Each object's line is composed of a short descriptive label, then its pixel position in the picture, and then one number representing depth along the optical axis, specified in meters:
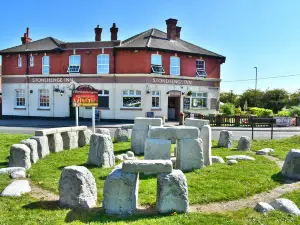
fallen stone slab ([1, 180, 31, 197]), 6.01
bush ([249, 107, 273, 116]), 31.45
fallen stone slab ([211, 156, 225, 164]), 9.34
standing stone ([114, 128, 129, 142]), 13.78
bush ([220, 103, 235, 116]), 30.17
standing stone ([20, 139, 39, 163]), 8.90
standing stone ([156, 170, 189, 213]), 5.23
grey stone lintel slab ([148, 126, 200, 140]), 7.87
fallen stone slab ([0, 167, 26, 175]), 7.58
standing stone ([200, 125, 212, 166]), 8.90
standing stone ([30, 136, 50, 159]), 9.54
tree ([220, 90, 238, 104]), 49.50
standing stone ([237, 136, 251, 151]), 11.95
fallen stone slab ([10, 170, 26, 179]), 7.39
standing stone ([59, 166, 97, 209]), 5.44
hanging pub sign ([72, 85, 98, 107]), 13.24
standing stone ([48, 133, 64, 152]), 10.62
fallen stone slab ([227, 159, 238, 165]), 8.83
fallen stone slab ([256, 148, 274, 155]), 11.13
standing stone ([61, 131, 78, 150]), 11.52
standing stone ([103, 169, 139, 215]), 5.21
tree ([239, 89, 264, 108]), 44.20
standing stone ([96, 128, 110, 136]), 12.91
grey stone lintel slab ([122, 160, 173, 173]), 5.25
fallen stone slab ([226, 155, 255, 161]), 9.61
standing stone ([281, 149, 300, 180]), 7.62
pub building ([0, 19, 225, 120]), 26.22
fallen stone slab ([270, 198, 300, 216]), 5.16
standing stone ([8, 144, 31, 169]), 8.20
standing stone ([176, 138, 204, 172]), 8.03
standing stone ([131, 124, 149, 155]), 11.23
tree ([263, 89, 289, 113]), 41.81
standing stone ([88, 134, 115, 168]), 8.52
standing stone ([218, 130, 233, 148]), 12.88
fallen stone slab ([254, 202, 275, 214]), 5.23
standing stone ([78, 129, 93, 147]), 12.43
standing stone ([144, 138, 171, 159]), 7.90
